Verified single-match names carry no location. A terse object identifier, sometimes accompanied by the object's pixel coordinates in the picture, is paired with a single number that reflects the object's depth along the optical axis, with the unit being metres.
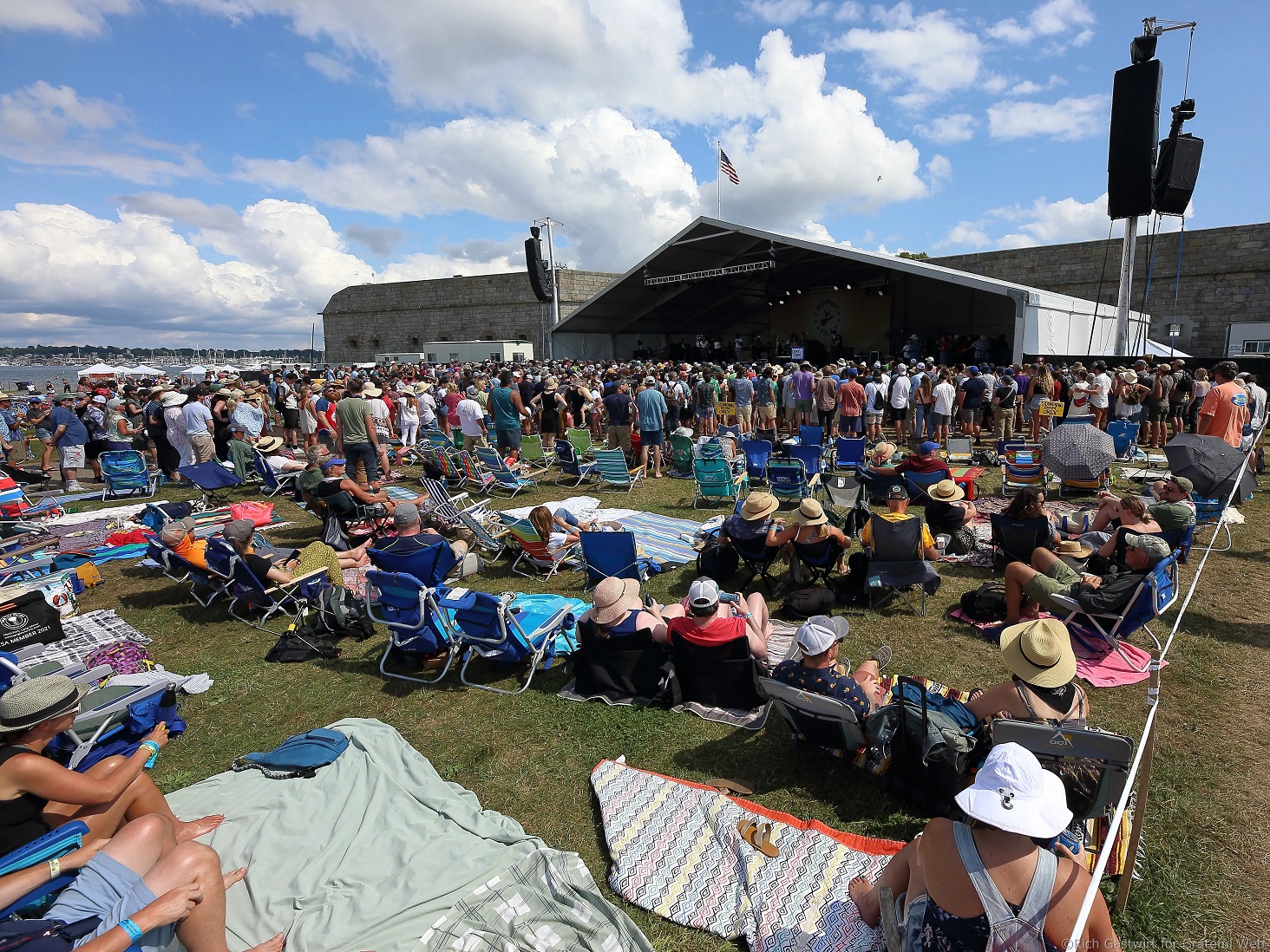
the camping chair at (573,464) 9.93
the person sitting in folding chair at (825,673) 3.03
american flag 19.84
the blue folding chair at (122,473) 9.75
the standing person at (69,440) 10.34
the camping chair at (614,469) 9.32
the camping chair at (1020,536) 5.27
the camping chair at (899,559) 4.87
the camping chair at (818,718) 2.97
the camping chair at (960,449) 9.48
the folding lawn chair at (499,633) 4.13
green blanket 2.39
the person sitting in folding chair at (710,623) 3.61
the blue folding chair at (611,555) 5.29
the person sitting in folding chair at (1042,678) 2.65
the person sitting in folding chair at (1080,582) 4.01
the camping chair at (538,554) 6.25
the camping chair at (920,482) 6.95
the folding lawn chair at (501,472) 9.34
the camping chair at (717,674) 3.66
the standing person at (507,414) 10.05
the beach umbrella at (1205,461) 5.99
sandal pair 2.71
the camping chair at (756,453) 9.10
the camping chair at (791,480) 7.81
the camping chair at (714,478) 8.27
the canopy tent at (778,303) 21.98
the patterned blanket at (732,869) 2.38
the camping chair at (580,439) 10.72
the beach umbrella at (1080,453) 7.01
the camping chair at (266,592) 5.22
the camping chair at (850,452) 9.41
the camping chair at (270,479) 9.16
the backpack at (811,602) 4.90
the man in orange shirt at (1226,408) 6.66
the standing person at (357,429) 7.76
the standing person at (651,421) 9.72
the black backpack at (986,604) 4.75
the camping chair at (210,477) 8.93
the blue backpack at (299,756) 3.34
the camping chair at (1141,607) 3.90
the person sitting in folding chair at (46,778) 2.16
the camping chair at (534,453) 10.62
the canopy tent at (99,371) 31.22
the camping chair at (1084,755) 2.22
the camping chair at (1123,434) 9.30
